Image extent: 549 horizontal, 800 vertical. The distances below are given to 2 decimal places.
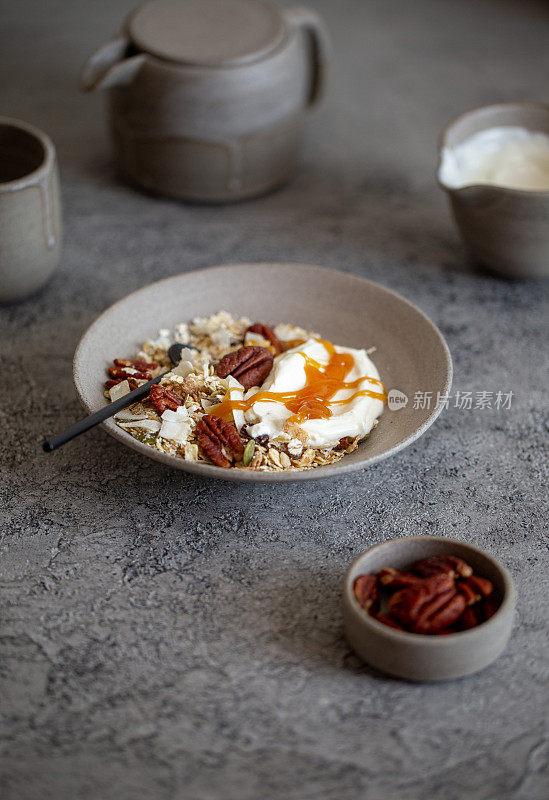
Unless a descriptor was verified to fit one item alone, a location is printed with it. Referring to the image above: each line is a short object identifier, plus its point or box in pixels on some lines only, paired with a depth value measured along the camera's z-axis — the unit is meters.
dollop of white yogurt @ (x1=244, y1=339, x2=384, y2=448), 1.17
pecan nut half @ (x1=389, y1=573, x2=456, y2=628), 0.96
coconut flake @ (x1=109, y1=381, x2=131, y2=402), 1.23
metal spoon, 1.10
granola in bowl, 1.15
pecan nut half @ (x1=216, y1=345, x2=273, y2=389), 1.26
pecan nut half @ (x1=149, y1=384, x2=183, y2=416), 1.20
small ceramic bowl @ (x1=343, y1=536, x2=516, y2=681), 0.92
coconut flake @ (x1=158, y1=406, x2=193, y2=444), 1.16
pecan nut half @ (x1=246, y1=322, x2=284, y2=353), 1.37
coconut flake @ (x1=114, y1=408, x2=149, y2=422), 1.20
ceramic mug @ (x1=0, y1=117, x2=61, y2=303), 1.48
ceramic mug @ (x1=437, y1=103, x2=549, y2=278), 1.53
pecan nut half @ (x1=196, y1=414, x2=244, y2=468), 1.12
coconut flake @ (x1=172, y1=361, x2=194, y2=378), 1.28
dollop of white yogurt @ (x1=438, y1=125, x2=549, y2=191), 1.69
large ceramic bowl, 1.25
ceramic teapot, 1.74
